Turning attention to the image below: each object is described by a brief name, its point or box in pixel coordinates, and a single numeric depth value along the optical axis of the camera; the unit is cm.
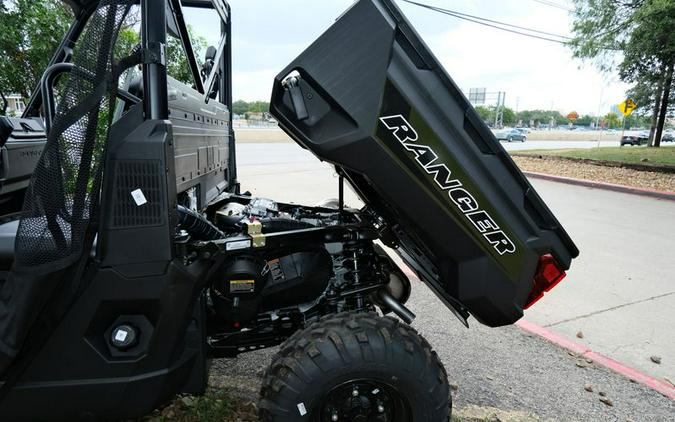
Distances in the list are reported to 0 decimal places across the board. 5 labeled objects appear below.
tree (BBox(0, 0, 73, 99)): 597
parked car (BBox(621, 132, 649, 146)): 3619
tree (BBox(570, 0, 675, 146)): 1320
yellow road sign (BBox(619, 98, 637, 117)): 1839
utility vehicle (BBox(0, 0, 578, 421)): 171
